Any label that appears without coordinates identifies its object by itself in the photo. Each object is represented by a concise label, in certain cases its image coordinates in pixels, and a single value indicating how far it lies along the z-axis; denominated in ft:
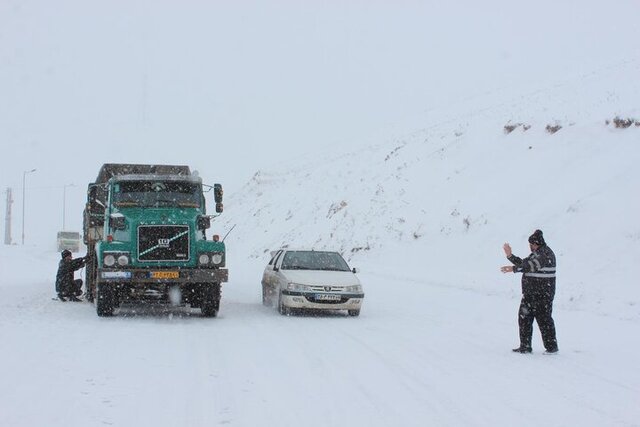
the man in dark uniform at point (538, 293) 32.71
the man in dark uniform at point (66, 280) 56.08
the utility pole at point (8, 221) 252.71
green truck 44.75
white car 46.93
